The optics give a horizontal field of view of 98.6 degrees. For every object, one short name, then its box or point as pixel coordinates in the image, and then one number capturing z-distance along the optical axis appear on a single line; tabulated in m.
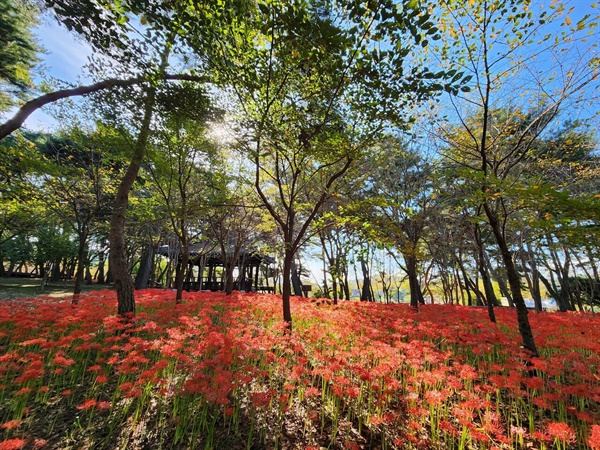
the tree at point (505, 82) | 4.14
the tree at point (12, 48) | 10.19
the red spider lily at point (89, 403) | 2.96
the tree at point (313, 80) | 3.29
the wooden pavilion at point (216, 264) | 19.81
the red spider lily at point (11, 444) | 2.38
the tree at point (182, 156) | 6.89
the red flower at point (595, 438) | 2.27
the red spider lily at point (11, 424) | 2.58
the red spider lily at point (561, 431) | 2.43
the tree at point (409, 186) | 10.20
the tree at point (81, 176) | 8.06
